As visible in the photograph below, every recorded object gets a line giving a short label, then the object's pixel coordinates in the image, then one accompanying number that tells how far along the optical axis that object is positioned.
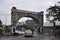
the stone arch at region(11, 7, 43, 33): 31.54
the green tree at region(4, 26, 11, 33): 37.28
